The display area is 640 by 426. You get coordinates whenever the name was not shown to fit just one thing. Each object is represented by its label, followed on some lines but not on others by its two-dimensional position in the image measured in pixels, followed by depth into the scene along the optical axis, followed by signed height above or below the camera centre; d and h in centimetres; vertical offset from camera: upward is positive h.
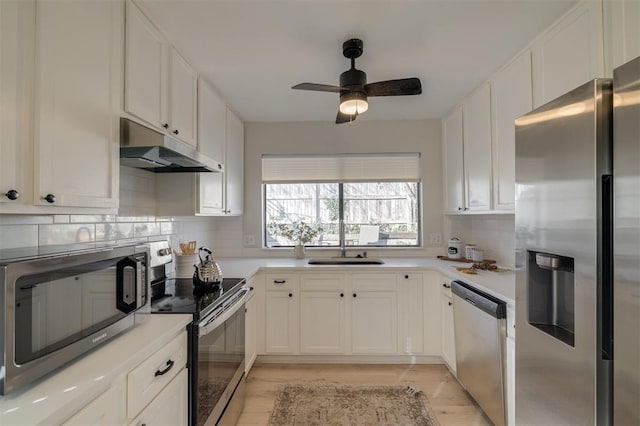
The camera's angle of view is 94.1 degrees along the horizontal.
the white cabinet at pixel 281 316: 277 -92
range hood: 140 +34
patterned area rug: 204 -139
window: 339 +17
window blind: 338 +54
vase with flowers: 329 -17
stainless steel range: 145 -67
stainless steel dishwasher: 177 -86
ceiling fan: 189 +84
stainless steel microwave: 79 -30
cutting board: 281 -43
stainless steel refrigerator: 87 -13
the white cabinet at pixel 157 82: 146 +78
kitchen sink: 314 -47
